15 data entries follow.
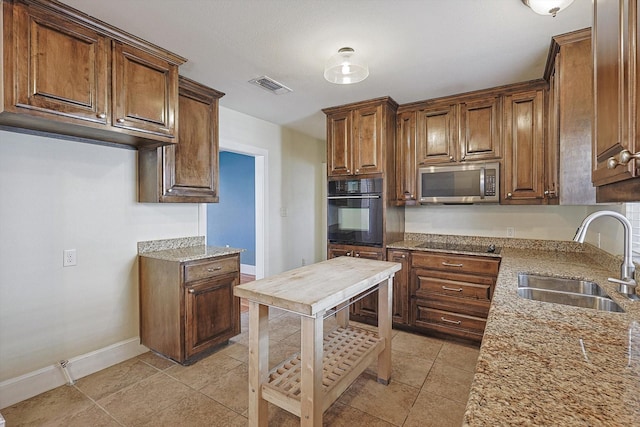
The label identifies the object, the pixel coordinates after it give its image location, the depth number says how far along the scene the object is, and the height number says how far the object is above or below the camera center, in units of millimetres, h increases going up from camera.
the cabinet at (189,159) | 2625 +479
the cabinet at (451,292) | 2855 -787
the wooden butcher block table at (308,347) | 1550 -744
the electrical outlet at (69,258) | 2320 -342
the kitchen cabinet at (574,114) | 1986 +643
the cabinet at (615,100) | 703 +292
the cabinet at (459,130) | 3014 +842
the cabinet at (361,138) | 3293 +827
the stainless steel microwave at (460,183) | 3002 +289
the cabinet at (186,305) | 2504 -800
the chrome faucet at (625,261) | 1471 -248
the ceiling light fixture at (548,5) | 1646 +1121
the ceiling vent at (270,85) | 2777 +1198
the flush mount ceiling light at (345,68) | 2174 +1022
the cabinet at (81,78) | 1657 +846
